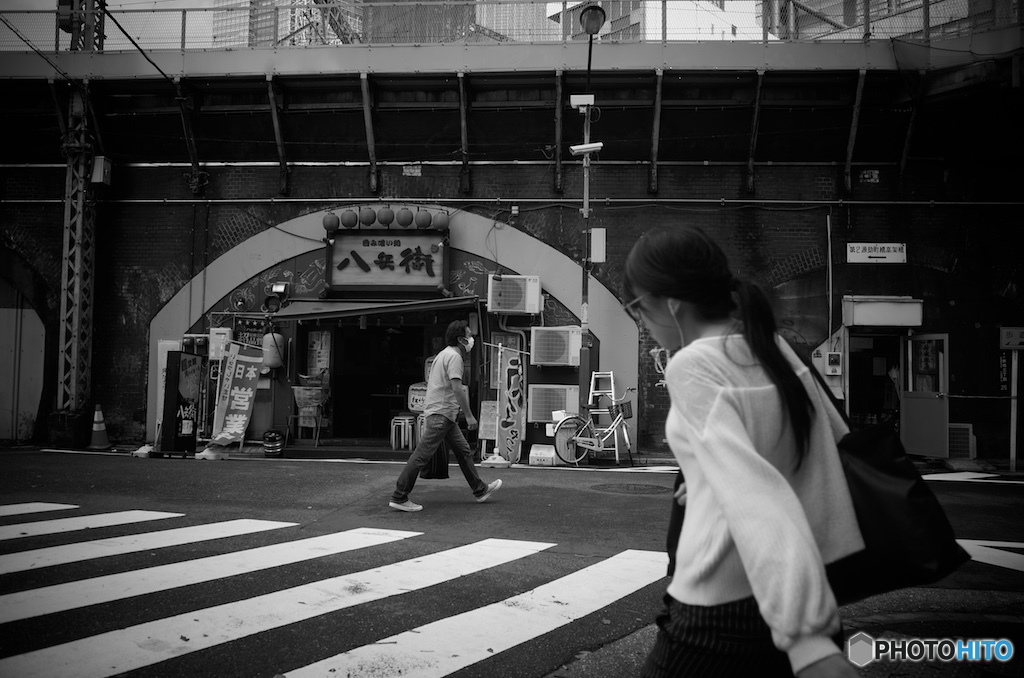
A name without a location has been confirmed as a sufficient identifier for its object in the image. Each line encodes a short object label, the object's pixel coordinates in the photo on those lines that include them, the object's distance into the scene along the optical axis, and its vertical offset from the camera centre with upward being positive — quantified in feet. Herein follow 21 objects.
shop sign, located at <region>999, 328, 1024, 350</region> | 43.86 +2.28
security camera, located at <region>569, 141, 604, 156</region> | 44.70 +13.73
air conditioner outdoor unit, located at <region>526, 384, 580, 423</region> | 48.88 -2.25
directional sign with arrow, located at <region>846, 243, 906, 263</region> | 49.80 +8.38
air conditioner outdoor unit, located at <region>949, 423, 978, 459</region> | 46.91 -4.45
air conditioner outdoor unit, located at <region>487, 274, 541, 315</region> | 49.21 +4.90
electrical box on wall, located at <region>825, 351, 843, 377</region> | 48.60 +0.62
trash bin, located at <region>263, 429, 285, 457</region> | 47.91 -5.62
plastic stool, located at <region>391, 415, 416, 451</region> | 50.11 -4.87
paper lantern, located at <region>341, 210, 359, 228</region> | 51.57 +10.29
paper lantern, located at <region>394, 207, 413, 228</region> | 51.21 +10.48
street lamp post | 40.88 +12.23
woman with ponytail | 4.40 -0.78
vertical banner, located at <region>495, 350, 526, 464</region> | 46.86 -2.70
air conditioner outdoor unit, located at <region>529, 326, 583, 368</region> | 48.62 +1.41
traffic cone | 50.31 -5.46
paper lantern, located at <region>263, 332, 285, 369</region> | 51.24 +0.80
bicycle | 45.55 -4.36
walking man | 26.21 -2.11
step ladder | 48.11 -2.07
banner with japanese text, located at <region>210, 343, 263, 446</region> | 47.52 -2.14
